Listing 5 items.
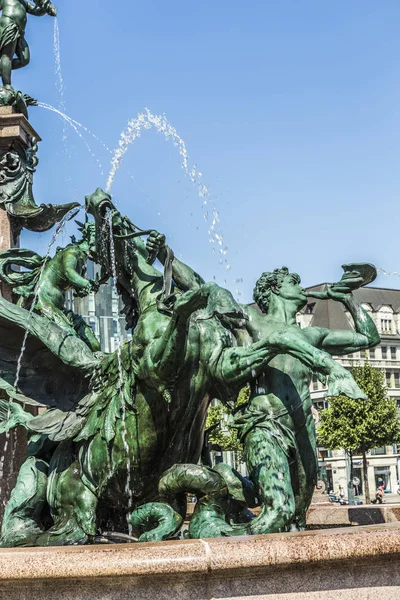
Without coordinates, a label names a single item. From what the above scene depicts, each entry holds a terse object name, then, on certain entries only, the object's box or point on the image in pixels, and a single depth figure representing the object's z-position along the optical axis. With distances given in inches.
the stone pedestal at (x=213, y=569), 180.4
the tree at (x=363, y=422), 1739.7
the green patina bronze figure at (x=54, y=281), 326.3
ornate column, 377.7
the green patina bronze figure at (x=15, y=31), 411.5
